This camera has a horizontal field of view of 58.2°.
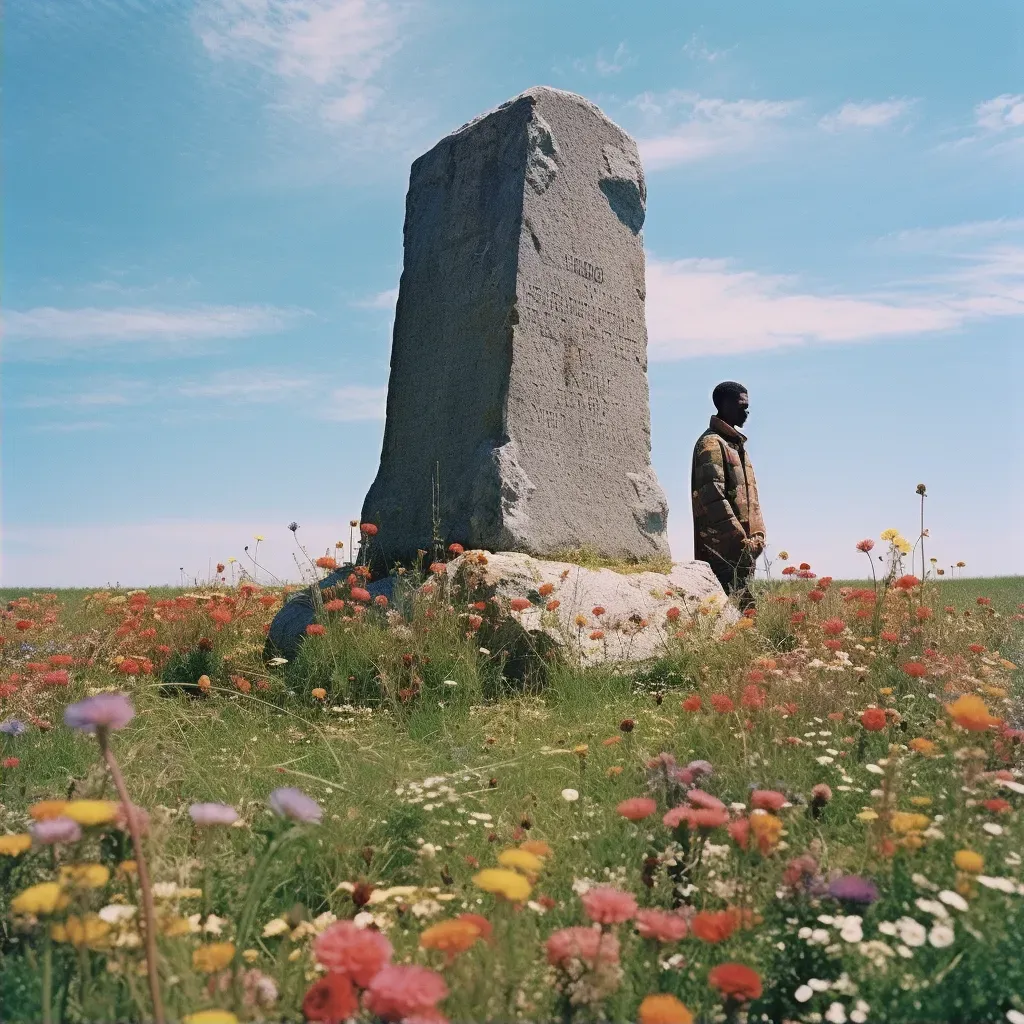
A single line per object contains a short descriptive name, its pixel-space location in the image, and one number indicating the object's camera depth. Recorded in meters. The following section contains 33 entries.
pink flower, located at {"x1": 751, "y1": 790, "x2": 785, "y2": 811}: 1.98
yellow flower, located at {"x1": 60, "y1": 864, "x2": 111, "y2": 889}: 1.57
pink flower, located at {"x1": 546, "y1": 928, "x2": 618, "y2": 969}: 1.60
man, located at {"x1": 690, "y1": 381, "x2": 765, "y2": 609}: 7.12
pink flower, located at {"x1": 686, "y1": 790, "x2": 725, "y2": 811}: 1.98
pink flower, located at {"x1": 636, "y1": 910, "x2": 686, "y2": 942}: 1.70
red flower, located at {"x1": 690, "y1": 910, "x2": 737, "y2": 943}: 1.63
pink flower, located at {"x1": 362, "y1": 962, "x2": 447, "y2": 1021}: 1.33
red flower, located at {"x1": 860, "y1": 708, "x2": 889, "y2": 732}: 2.54
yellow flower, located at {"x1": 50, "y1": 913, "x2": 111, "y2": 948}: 1.60
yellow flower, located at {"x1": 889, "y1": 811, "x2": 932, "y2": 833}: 2.02
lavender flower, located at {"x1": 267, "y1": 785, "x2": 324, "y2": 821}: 1.67
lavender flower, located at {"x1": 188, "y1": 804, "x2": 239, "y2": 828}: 1.73
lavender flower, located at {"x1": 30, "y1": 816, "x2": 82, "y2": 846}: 1.63
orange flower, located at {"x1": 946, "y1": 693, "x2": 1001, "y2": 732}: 1.98
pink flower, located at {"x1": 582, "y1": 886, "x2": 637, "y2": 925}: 1.64
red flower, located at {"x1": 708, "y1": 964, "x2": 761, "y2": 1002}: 1.50
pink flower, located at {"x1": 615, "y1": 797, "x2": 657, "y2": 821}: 1.91
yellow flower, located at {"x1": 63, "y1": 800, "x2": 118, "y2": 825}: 1.55
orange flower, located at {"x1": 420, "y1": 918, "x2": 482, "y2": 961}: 1.50
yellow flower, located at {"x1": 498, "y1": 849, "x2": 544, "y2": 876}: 1.64
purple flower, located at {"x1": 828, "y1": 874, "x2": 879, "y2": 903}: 1.84
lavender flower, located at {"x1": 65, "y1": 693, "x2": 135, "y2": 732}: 1.59
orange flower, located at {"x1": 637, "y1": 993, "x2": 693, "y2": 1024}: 1.42
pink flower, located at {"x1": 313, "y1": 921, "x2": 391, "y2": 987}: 1.39
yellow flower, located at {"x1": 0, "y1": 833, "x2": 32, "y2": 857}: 1.81
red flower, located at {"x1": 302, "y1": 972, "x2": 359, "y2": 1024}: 1.34
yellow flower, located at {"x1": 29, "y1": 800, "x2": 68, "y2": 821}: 1.75
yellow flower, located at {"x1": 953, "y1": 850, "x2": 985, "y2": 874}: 1.73
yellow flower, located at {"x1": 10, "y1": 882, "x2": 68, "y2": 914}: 1.53
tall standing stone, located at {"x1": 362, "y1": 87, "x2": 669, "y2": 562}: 6.03
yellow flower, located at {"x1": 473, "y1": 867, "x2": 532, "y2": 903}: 1.52
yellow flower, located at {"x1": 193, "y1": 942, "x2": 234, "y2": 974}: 1.57
